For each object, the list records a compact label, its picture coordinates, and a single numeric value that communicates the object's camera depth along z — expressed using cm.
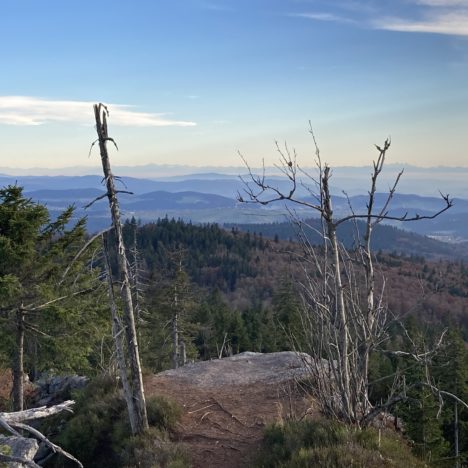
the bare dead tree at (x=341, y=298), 586
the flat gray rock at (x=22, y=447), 690
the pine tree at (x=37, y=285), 1270
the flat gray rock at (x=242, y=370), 1464
